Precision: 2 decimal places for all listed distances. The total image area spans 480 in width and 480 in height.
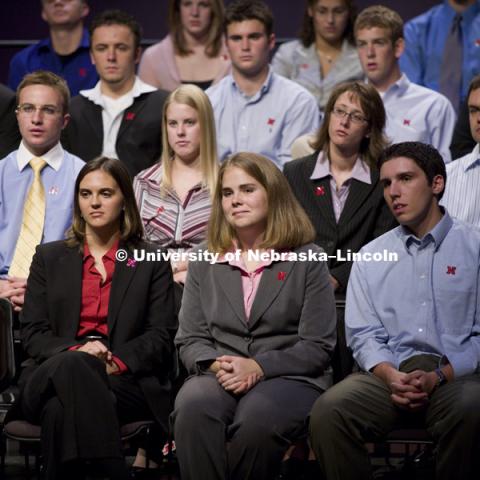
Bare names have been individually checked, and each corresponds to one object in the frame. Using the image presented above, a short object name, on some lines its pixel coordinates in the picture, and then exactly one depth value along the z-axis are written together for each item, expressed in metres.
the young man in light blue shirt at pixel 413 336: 7.14
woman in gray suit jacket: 7.14
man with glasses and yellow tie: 9.28
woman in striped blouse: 9.57
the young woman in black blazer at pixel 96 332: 7.29
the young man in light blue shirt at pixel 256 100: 10.77
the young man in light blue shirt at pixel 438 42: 11.44
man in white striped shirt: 9.23
